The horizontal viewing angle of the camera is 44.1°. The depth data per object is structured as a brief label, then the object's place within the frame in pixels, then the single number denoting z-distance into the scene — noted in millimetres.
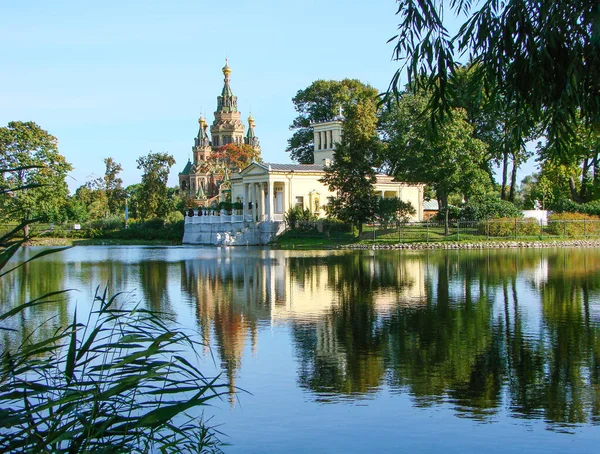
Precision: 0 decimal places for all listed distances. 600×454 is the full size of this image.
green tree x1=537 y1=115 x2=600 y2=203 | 61000
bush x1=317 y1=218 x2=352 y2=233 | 60125
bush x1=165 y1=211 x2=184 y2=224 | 78812
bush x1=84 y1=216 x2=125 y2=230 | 81500
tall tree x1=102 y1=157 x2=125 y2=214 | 102188
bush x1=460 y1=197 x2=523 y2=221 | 54188
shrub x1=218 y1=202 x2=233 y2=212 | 69000
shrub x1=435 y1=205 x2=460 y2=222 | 57419
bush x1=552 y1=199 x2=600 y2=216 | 57031
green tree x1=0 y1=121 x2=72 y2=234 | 66438
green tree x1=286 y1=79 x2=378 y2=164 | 80375
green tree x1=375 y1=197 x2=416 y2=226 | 54531
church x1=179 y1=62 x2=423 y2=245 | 65562
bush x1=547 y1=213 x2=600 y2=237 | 52750
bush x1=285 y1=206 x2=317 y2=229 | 63625
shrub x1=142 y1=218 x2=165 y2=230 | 78750
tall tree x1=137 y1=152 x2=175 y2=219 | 83188
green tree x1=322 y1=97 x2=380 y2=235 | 53409
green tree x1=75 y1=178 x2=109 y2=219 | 93938
